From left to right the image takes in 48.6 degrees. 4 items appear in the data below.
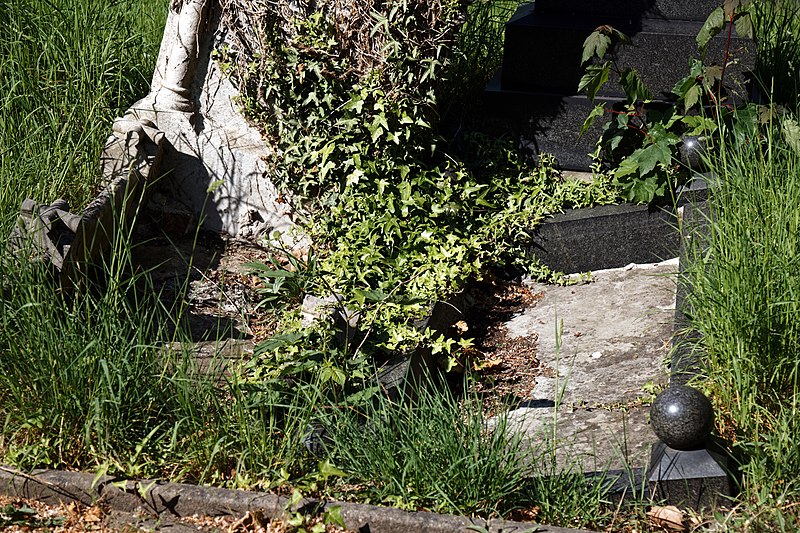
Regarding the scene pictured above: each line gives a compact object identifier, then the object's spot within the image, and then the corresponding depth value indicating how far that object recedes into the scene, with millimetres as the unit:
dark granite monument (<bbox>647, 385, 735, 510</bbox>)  3049
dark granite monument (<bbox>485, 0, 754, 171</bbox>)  5961
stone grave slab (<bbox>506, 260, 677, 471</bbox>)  3770
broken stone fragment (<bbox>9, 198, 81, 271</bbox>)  3520
